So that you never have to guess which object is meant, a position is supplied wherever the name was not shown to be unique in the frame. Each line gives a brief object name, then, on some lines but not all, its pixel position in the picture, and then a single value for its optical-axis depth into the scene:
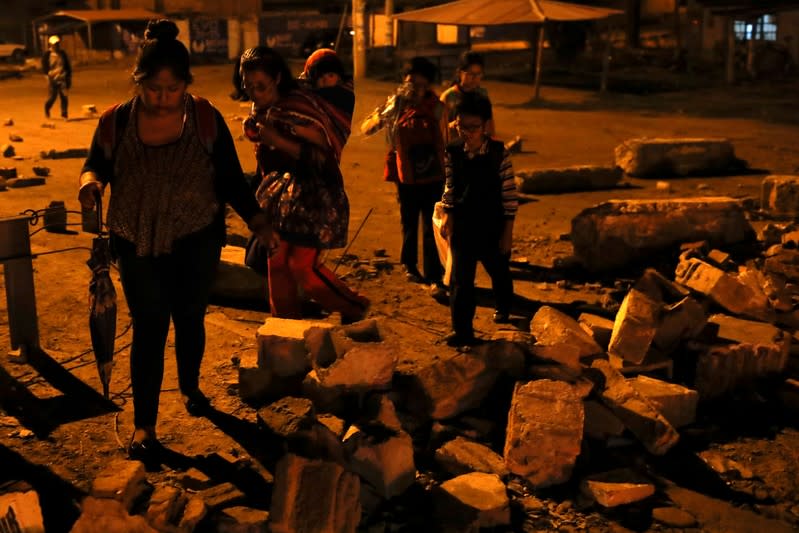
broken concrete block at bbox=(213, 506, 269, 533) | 3.69
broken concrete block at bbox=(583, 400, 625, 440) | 4.70
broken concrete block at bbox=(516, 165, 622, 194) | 11.41
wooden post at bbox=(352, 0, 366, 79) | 24.12
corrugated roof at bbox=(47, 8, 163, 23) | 35.83
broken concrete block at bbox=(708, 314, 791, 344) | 5.78
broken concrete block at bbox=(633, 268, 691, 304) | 5.83
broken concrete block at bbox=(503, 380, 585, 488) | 4.32
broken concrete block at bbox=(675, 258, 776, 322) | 6.38
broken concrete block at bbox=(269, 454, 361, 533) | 3.66
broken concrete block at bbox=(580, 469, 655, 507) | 4.12
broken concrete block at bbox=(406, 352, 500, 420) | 4.79
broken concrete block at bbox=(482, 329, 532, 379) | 4.94
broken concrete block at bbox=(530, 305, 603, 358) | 5.42
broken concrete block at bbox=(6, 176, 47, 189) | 11.42
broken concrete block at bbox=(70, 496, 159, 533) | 3.46
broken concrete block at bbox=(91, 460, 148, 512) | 3.76
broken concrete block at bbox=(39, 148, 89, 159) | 13.88
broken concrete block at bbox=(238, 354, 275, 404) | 4.96
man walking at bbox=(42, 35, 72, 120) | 19.22
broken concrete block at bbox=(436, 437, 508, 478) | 4.36
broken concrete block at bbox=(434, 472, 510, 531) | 3.90
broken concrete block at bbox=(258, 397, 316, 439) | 4.25
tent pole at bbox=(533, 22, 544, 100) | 21.50
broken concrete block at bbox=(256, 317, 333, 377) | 4.86
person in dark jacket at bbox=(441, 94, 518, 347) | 5.82
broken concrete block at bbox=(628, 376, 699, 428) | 4.90
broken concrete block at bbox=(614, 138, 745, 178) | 12.55
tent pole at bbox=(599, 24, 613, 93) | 24.98
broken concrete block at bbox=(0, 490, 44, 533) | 3.49
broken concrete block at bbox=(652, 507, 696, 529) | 4.05
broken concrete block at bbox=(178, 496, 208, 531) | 3.72
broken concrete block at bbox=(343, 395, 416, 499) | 4.09
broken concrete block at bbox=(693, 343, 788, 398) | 5.29
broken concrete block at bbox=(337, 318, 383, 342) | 4.89
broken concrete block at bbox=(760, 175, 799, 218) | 9.86
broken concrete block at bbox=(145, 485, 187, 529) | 3.67
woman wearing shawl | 4.96
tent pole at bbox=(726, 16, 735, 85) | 27.14
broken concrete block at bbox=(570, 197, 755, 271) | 7.81
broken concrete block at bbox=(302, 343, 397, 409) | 4.67
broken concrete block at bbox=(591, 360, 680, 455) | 4.65
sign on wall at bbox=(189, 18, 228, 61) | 36.16
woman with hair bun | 4.08
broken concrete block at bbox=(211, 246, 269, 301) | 6.94
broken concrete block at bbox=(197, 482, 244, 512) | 3.94
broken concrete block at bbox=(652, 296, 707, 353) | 5.49
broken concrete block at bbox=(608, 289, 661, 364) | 5.32
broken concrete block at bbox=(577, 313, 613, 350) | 5.71
